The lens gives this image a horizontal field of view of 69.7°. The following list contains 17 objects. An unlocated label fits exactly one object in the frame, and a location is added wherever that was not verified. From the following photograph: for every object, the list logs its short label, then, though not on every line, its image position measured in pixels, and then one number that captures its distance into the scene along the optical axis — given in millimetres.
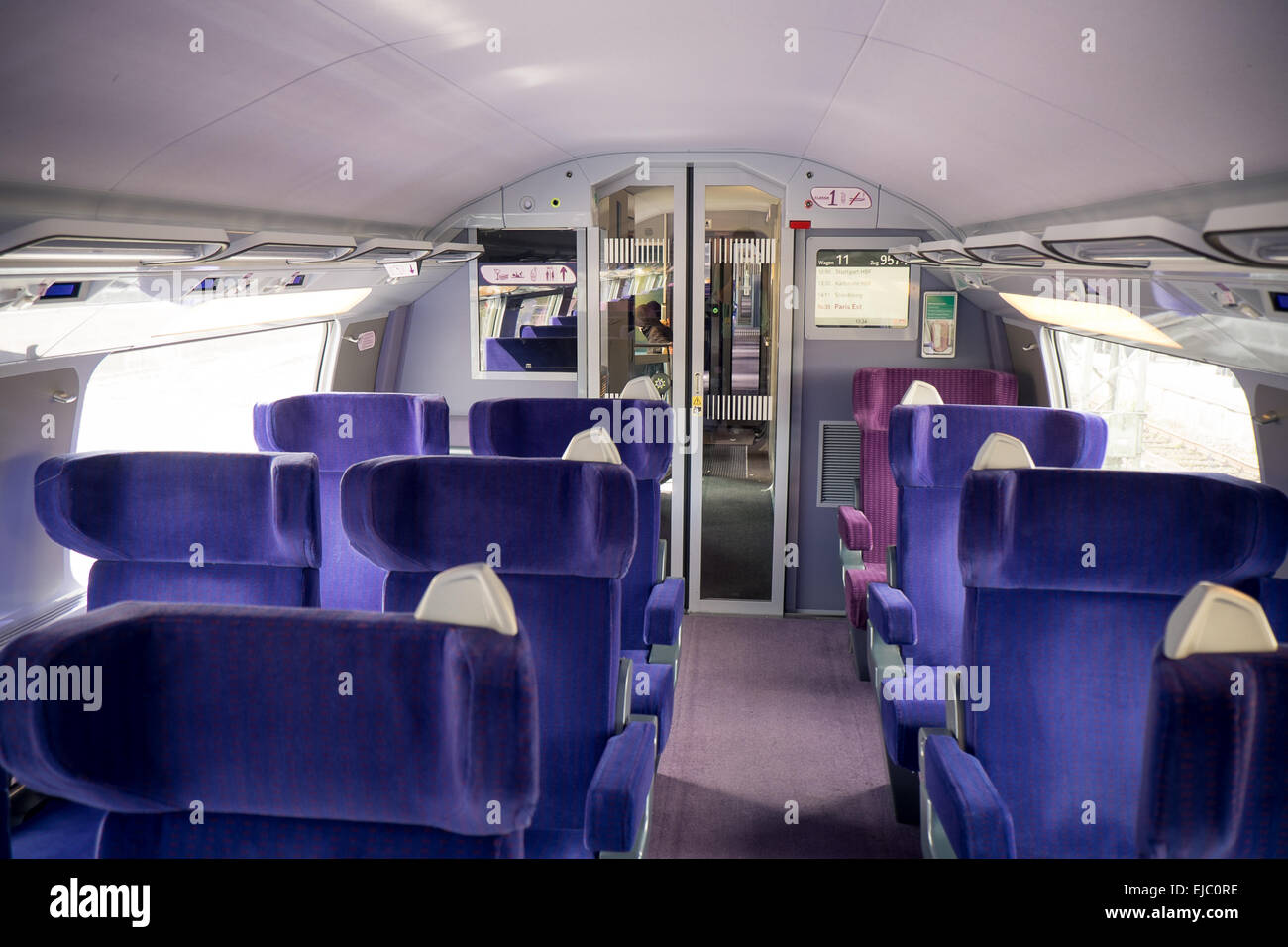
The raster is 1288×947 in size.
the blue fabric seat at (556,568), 2301
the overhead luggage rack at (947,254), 3943
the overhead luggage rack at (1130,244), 2004
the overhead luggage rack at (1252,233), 1647
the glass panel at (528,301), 6023
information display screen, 5840
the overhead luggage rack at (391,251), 3834
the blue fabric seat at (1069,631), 2338
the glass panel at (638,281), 6016
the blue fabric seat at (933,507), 3621
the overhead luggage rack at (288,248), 2842
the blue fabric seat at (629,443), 3768
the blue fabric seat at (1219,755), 1445
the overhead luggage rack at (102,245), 2115
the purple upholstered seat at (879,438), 5055
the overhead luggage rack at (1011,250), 2906
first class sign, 5738
